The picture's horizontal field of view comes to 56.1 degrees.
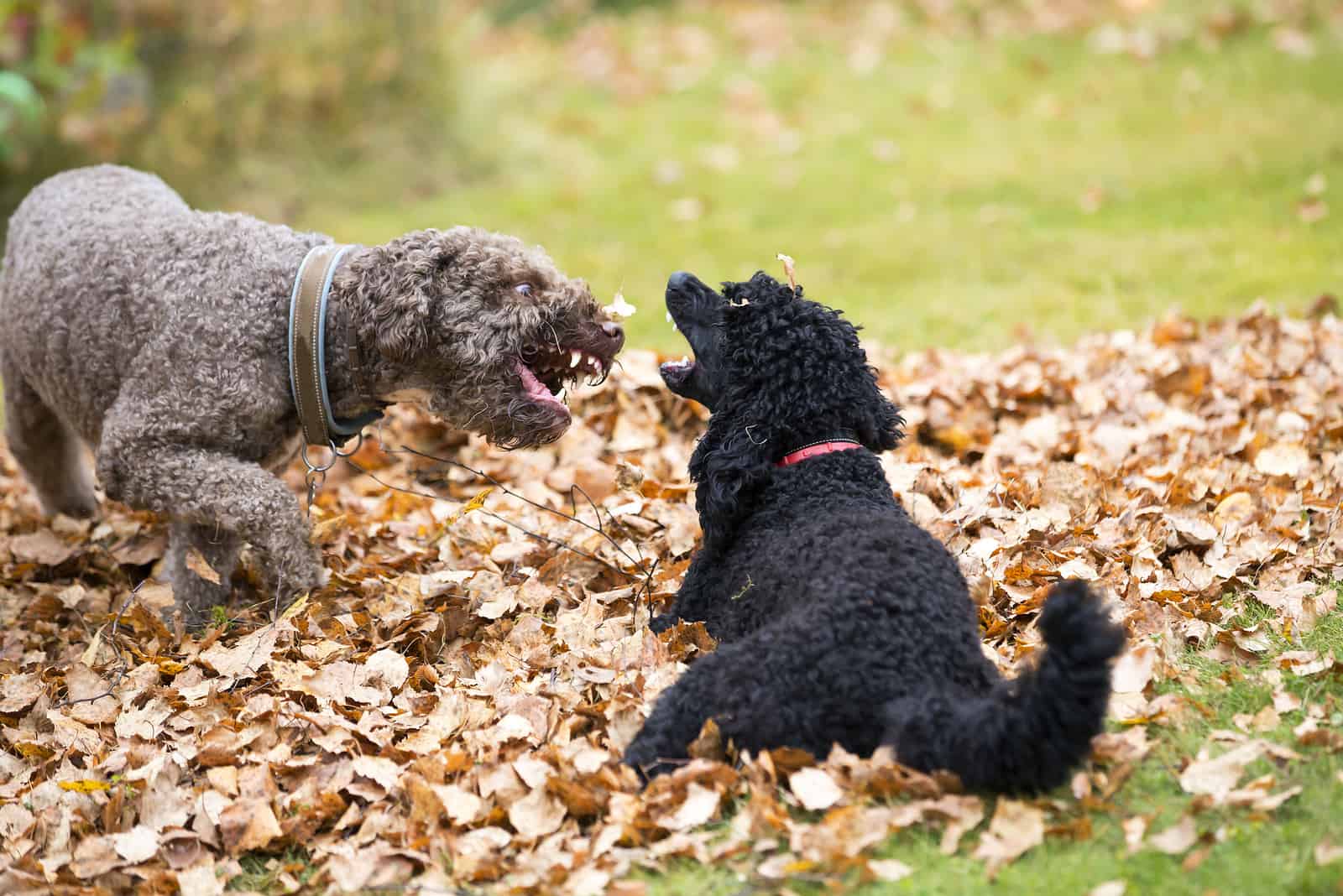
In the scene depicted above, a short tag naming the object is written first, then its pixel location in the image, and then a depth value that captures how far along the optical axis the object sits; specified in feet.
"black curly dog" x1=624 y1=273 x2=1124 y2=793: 9.72
